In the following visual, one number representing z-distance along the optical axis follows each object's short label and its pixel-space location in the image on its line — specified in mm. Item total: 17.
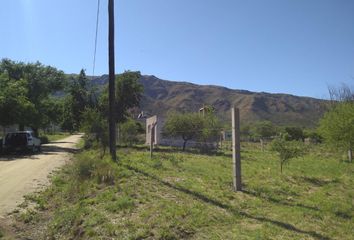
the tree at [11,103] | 33469
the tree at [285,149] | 17688
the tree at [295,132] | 69512
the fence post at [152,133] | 20906
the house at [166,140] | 22912
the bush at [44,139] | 59612
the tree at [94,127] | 26891
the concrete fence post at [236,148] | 12000
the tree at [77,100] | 46250
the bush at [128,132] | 41312
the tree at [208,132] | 37912
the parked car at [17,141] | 31842
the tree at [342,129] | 19172
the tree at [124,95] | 43594
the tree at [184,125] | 37969
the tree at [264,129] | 77194
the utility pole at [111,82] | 20094
